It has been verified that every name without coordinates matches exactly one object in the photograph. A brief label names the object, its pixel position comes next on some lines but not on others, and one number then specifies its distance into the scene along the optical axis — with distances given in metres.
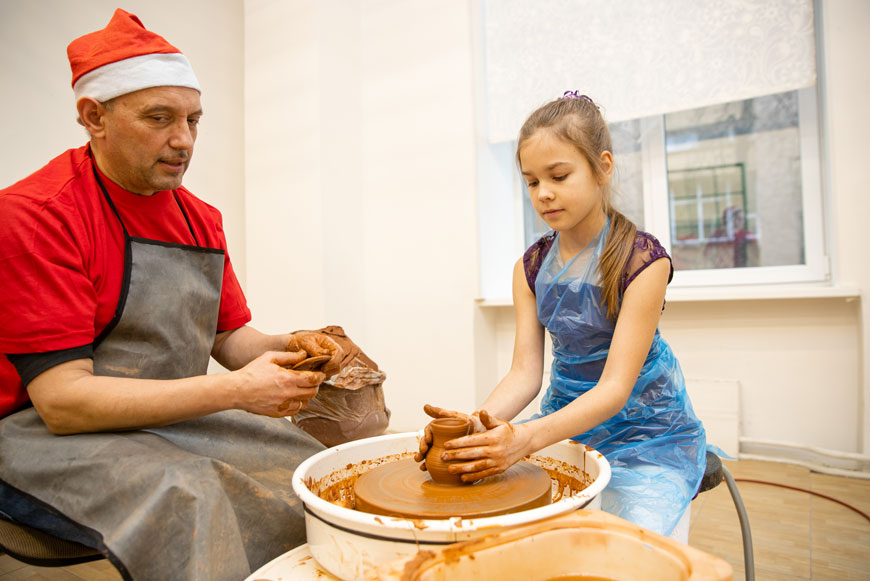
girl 1.07
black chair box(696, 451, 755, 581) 1.19
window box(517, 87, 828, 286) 2.72
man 0.86
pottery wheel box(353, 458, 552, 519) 0.80
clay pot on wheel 0.91
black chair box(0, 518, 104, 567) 0.94
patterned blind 2.49
